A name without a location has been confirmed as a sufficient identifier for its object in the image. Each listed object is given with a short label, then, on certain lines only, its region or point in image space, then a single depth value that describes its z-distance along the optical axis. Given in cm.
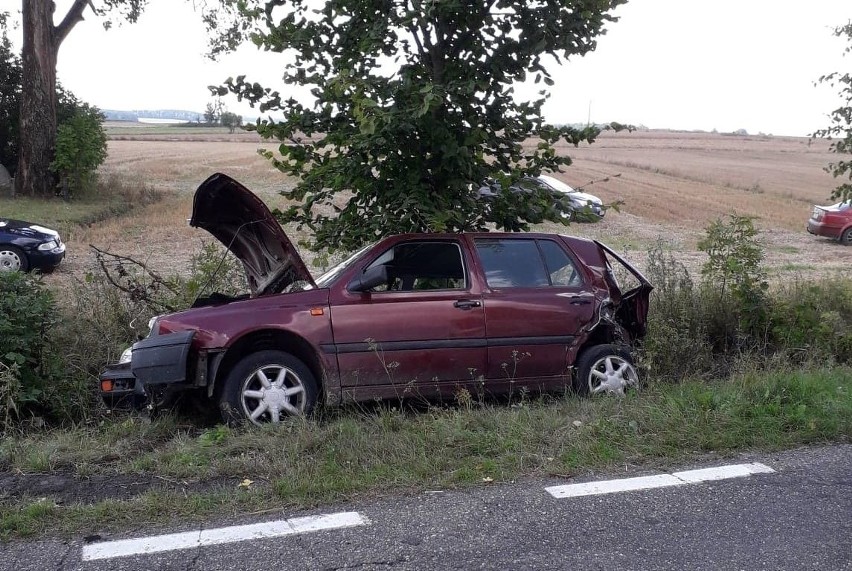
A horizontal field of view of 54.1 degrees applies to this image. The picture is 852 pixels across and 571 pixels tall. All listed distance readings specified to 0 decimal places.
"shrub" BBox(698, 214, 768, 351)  923
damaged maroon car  626
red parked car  2478
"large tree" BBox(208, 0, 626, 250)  730
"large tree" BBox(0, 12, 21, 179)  2780
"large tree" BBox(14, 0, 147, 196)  2414
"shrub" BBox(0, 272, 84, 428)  687
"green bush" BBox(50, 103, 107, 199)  2586
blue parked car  1413
